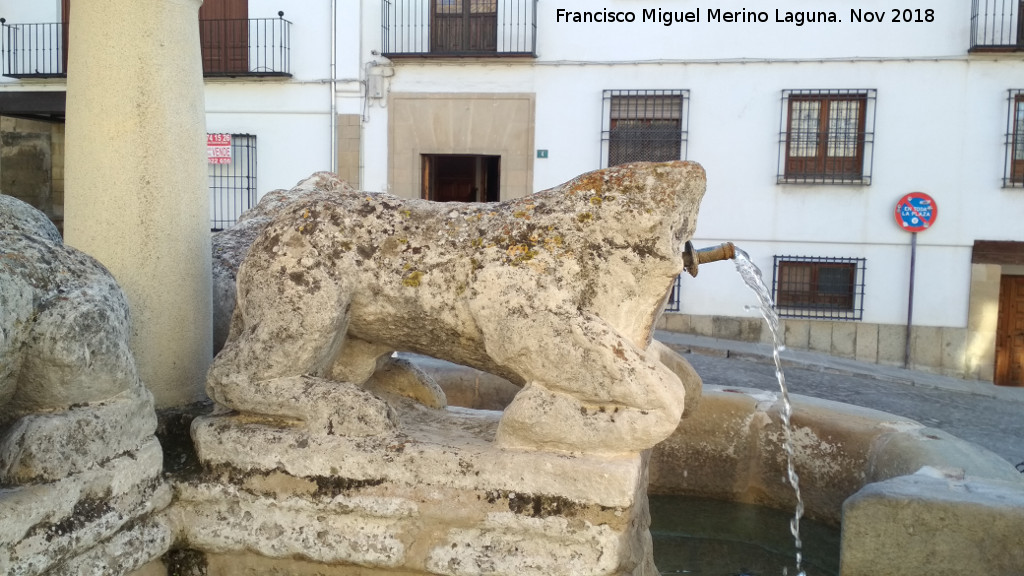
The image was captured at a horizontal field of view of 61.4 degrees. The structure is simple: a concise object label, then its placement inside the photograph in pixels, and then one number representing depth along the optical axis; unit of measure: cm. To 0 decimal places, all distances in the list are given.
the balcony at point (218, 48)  1073
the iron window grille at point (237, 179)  1096
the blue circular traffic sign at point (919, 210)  945
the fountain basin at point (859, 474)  244
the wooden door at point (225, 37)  1091
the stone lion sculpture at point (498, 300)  231
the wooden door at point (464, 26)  1059
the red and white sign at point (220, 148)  1083
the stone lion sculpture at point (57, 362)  203
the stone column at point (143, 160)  262
